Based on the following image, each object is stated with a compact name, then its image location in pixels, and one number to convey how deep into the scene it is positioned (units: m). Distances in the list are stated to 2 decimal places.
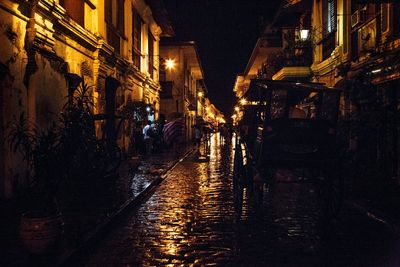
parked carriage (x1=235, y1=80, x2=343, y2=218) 8.09
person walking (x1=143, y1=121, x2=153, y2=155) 24.20
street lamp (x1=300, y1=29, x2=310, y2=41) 21.86
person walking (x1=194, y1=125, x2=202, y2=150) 32.28
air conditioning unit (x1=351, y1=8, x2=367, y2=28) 15.29
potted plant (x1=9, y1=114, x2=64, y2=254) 5.68
